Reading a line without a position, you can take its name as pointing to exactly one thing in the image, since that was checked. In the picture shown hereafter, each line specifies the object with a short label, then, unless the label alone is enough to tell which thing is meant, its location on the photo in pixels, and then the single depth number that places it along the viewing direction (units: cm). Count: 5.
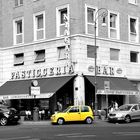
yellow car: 2992
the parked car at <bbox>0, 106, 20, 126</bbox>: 3042
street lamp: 3756
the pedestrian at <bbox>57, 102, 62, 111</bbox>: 3616
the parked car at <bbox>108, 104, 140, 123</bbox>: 3116
